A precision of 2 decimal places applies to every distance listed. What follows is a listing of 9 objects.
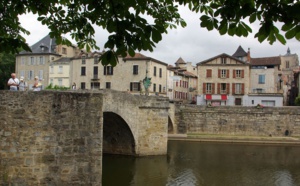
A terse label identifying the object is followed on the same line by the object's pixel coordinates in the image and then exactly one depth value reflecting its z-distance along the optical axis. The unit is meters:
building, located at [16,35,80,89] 58.97
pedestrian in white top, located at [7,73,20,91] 13.98
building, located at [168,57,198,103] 60.00
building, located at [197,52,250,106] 53.62
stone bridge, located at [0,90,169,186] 11.23
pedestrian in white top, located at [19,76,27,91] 15.99
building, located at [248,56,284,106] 53.41
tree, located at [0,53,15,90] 58.97
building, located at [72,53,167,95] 51.66
